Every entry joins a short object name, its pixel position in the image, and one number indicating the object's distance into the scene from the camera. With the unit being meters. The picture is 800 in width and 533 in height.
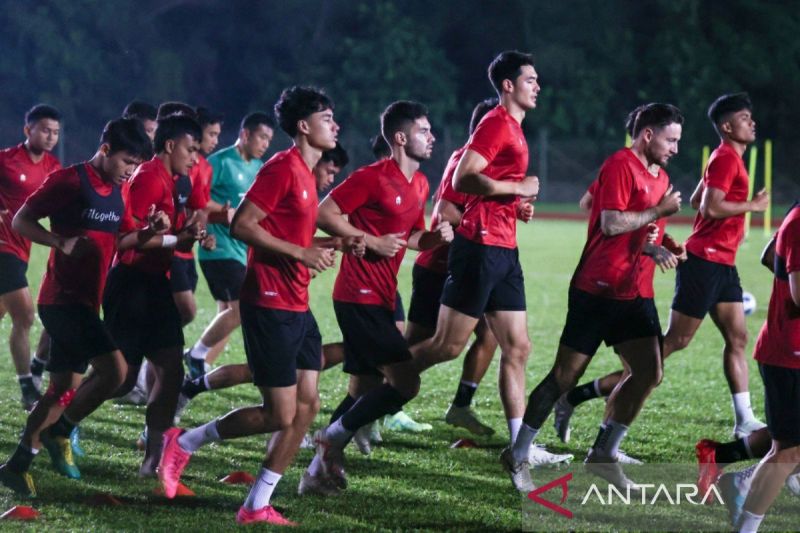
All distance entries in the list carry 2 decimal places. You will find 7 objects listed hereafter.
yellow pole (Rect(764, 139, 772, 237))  57.06
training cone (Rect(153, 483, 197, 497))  12.62
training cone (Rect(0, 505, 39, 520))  11.87
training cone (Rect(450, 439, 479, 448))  15.91
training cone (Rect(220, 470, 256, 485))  13.55
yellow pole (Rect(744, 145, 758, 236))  59.81
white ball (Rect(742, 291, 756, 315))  29.06
